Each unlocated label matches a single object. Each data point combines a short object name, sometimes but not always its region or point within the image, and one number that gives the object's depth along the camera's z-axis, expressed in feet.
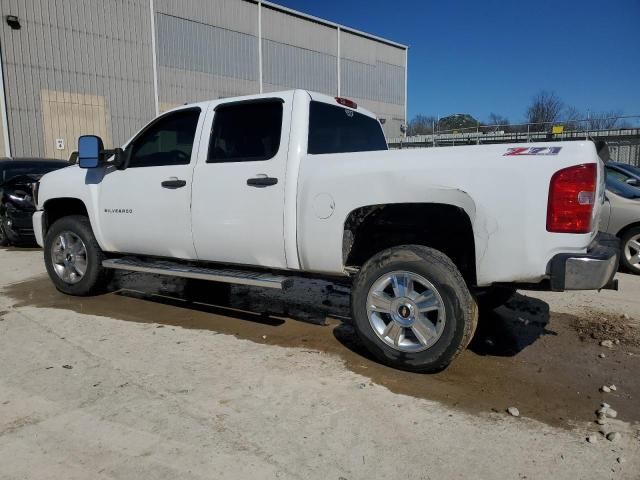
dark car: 30.73
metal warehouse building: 63.52
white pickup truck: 10.50
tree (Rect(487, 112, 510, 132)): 93.50
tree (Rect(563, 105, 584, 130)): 87.92
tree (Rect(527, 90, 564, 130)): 123.95
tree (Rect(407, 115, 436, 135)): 124.98
